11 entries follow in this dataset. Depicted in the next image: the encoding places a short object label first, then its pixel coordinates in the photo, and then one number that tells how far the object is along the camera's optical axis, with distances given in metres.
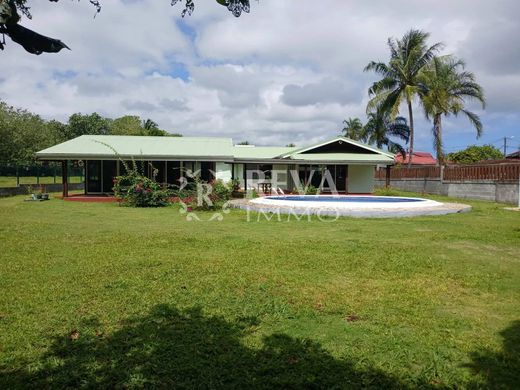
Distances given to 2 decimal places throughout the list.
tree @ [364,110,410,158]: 35.47
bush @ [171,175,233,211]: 17.78
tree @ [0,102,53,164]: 28.11
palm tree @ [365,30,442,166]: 31.42
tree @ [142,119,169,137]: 48.02
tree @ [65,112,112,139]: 64.44
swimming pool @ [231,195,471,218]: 15.32
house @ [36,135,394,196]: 23.44
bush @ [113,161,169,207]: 19.08
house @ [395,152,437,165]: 67.29
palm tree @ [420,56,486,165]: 29.88
